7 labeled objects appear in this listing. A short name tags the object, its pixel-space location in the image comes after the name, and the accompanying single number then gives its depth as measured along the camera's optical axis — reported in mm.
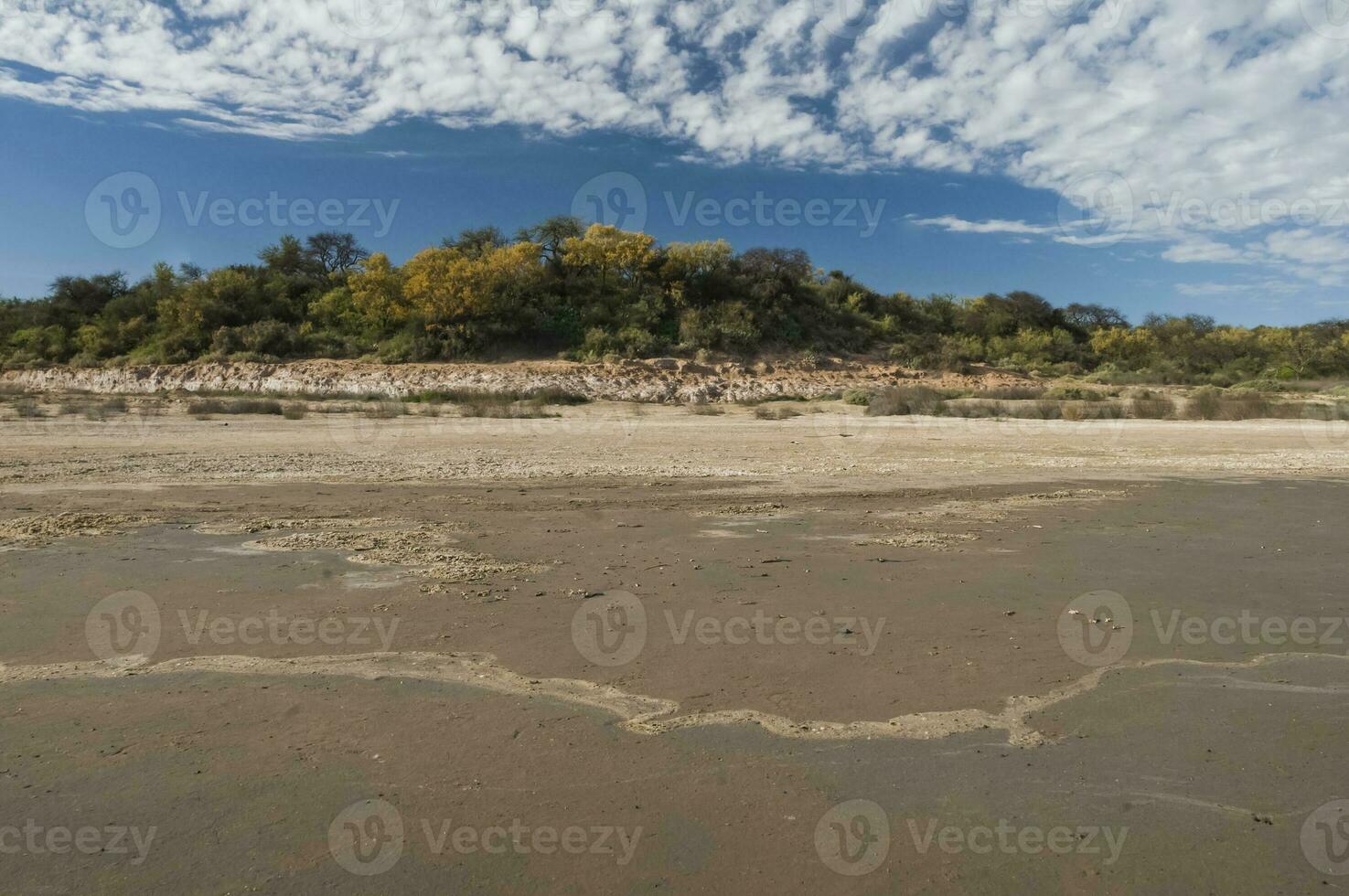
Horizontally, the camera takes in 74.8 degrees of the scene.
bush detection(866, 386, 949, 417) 26112
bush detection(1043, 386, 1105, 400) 30641
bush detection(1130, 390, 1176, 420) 25734
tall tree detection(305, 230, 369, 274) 45781
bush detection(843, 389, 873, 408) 29344
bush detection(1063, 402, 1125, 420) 24875
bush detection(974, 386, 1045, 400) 30562
